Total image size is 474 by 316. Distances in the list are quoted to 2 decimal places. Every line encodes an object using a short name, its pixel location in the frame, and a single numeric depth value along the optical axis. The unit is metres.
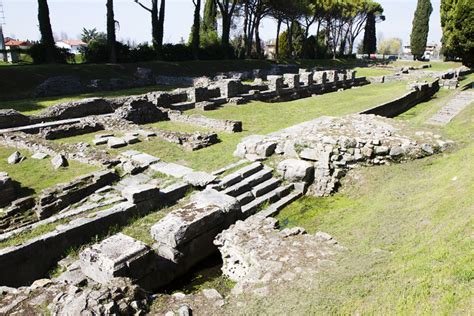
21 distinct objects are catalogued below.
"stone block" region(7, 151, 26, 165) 10.54
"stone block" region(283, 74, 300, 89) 23.95
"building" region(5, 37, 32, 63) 31.67
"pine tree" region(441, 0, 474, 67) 18.41
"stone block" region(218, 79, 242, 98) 20.56
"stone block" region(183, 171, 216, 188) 8.51
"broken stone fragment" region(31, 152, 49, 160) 10.88
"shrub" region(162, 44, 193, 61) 37.00
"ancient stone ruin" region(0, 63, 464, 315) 5.21
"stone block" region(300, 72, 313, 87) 25.22
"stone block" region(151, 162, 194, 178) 9.11
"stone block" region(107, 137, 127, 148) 11.83
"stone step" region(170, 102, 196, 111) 18.27
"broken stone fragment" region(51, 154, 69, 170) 10.04
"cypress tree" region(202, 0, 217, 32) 48.31
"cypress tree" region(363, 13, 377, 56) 67.00
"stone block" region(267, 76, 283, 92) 22.67
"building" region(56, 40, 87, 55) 97.96
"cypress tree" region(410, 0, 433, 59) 53.97
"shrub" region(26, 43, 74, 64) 28.94
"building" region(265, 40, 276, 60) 98.12
